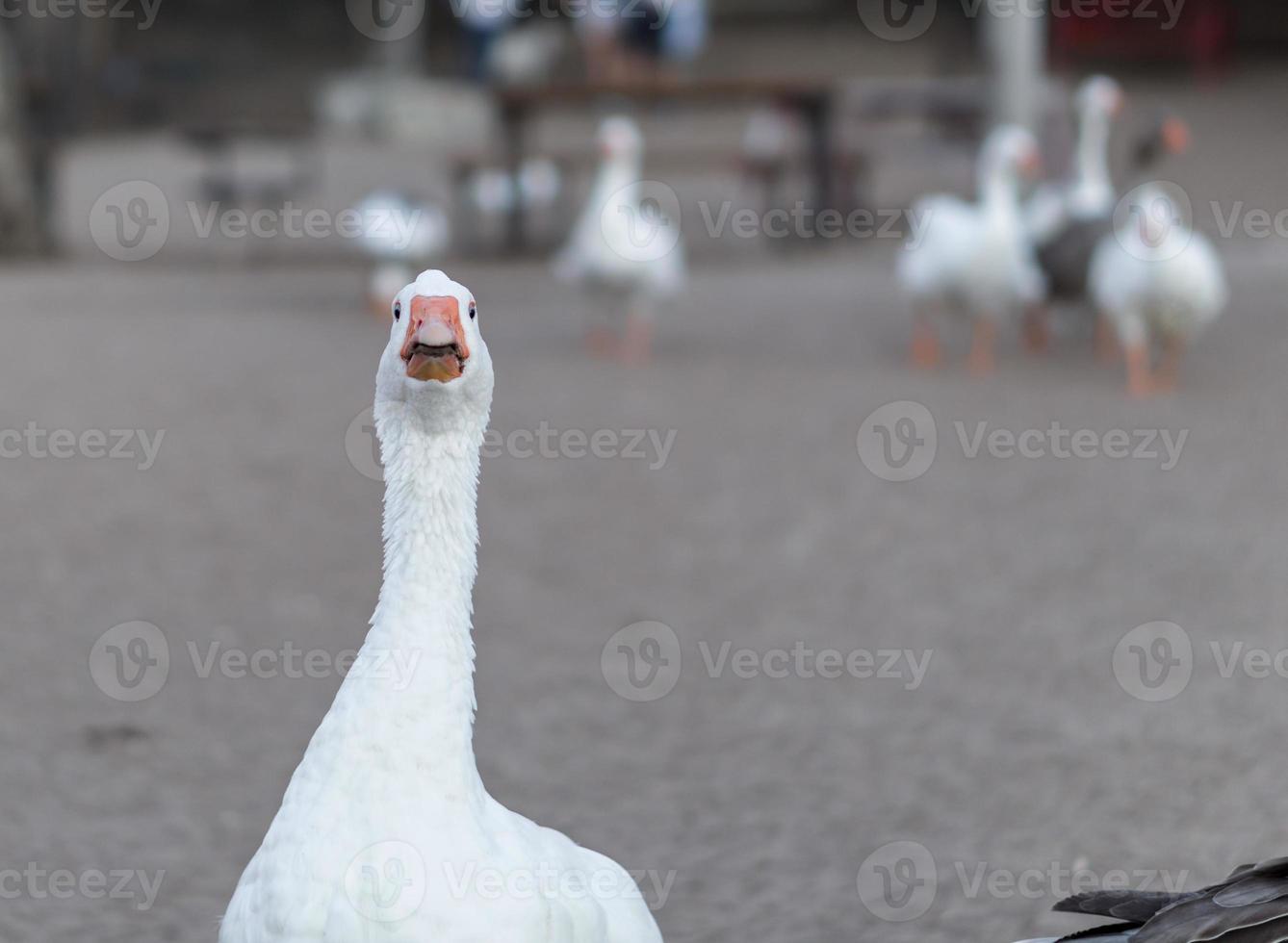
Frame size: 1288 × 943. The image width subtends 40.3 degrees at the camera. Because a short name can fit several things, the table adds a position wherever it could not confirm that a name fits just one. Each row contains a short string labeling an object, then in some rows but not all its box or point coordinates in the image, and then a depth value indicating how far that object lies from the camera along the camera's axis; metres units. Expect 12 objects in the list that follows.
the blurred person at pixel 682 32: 20.45
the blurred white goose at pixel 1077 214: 11.27
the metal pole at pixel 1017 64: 14.79
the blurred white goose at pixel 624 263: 11.70
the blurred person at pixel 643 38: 19.55
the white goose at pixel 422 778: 2.63
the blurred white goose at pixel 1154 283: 9.91
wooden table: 15.90
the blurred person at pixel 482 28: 22.56
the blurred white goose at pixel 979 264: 11.03
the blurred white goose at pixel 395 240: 13.69
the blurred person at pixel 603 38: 20.61
